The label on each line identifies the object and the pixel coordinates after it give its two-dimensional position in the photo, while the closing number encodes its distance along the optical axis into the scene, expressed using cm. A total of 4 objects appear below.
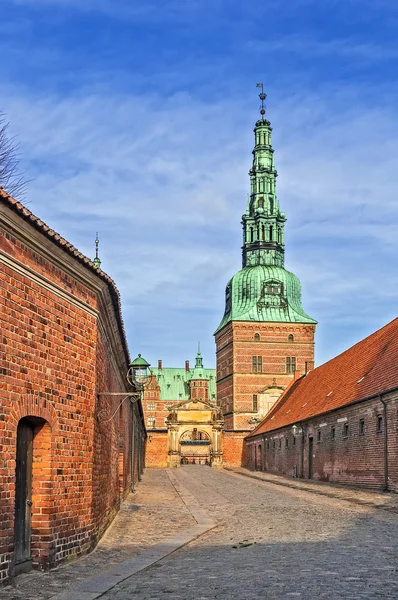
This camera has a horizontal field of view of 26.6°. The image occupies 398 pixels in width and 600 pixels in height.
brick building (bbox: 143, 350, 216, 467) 11644
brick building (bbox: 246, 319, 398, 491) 2745
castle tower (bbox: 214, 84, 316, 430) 7756
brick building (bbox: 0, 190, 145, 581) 858
